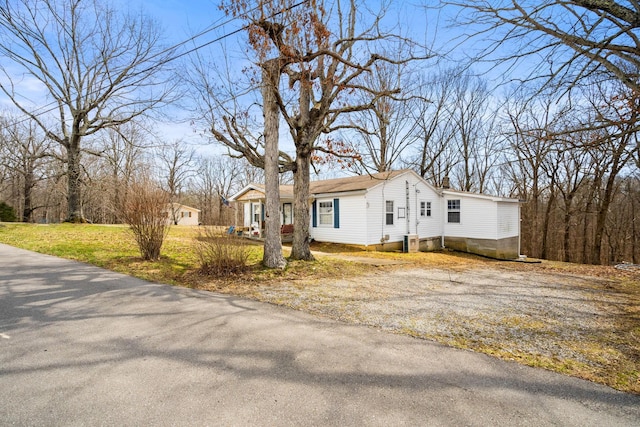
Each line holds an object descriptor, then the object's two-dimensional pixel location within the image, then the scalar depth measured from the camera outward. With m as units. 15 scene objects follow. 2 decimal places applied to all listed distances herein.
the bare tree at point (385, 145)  22.78
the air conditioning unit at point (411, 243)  15.91
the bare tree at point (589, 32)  3.84
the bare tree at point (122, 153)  29.05
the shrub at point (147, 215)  8.60
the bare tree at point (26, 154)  28.06
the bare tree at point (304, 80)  7.80
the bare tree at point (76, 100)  18.12
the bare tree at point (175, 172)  39.38
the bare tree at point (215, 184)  45.81
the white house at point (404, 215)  15.09
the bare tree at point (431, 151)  23.80
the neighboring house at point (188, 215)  48.94
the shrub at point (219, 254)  7.43
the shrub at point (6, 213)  27.67
